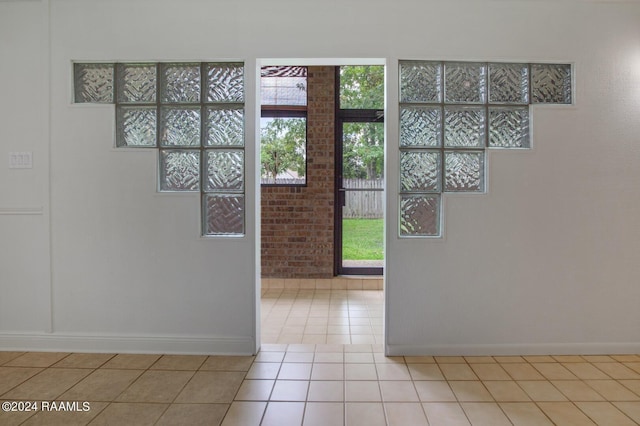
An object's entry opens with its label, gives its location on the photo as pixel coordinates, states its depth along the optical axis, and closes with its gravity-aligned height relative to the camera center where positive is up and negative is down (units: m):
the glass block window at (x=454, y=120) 2.65 +0.56
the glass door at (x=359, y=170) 4.65 +0.38
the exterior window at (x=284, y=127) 4.65 +0.88
